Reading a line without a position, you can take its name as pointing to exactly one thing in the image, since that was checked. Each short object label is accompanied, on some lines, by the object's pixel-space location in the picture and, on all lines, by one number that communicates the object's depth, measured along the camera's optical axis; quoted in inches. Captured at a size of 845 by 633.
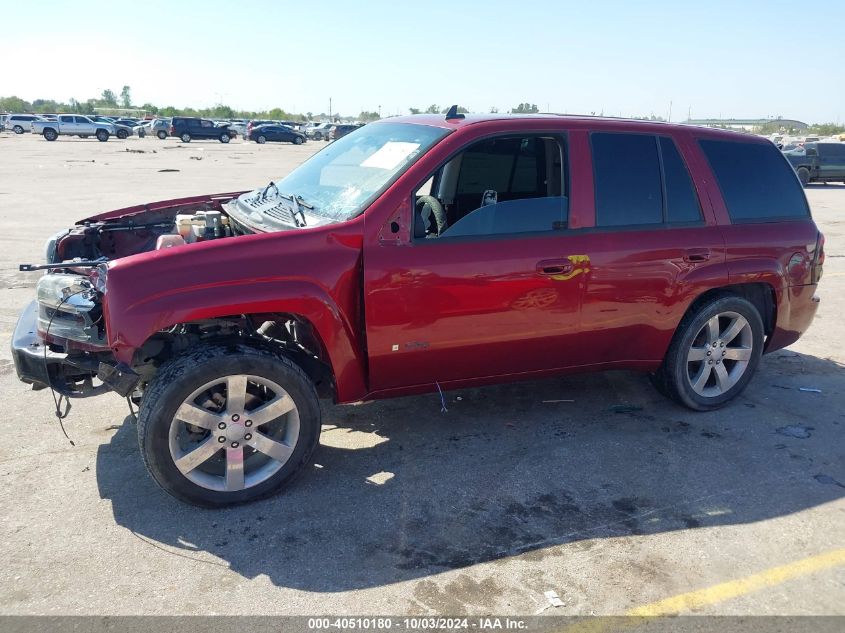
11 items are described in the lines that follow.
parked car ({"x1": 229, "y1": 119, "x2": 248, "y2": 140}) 2561.3
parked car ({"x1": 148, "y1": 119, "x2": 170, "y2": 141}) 2095.2
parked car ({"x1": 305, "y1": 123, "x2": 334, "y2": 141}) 2449.6
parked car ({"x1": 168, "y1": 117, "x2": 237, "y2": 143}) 2010.3
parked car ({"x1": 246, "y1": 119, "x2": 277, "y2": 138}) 2128.8
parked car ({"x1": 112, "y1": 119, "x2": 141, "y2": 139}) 2033.7
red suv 136.9
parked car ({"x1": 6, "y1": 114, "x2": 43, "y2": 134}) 2095.2
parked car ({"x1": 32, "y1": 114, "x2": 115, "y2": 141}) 1919.3
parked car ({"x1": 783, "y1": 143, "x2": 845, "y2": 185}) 955.3
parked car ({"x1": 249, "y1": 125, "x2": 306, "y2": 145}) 2081.7
